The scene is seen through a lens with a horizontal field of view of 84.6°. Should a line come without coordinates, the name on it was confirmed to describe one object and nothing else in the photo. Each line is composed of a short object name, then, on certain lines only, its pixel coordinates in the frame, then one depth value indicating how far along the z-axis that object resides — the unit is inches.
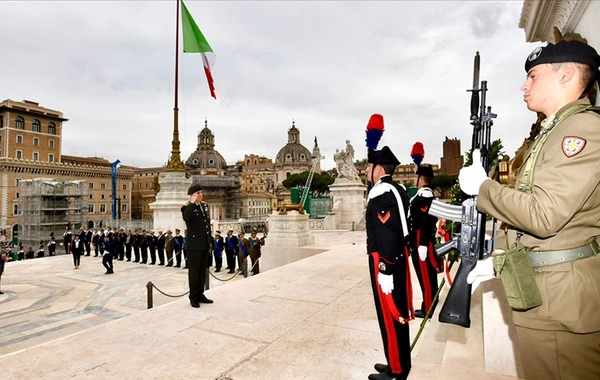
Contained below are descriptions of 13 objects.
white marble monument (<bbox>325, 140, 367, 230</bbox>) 837.2
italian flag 641.7
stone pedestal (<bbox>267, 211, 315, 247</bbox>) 441.4
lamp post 2074.8
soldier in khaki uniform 56.2
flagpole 693.3
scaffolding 1499.8
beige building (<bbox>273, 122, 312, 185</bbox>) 4840.1
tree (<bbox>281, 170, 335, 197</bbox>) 2738.7
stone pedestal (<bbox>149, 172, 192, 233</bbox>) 661.3
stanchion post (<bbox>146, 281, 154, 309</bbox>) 246.5
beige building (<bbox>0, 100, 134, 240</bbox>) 2390.5
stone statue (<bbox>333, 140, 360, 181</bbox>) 853.2
